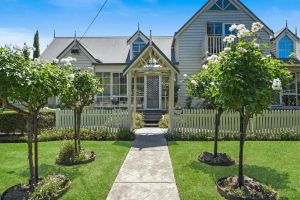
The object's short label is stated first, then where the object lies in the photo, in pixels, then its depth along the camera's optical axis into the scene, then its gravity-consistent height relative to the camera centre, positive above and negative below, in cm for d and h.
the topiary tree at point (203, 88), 653 +43
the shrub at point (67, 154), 620 -173
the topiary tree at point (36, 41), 1878 +550
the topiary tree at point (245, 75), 424 +53
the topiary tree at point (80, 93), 668 +21
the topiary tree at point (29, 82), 391 +34
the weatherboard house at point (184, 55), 1322 +312
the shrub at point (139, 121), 1090 -118
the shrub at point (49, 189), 427 -199
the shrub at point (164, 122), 1074 -121
